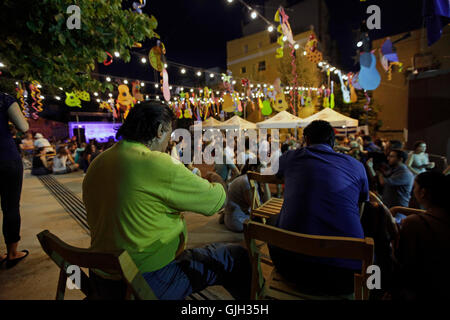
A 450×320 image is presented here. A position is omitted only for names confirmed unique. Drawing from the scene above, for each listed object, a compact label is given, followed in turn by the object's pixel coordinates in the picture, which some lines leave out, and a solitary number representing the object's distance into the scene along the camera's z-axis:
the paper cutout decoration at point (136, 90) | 9.57
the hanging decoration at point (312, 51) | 7.15
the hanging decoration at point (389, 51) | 5.71
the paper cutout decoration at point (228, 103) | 13.45
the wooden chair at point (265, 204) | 2.42
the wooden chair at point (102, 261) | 0.91
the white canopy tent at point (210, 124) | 12.97
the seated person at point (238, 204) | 3.33
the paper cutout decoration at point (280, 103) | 10.52
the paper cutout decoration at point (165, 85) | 4.76
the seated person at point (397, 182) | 3.24
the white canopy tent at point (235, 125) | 12.04
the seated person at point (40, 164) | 8.61
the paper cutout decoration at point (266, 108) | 10.93
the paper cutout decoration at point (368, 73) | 3.77
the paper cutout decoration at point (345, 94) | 8.14
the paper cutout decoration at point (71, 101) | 6.52
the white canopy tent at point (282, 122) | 9.47
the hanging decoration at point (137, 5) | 3.80
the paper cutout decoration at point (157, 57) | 4.67
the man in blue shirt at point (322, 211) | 1.34
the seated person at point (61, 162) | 8.70
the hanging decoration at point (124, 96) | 9.02
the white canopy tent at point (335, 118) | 7.90
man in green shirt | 1.12
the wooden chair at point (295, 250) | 1.03
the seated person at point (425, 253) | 1.28
